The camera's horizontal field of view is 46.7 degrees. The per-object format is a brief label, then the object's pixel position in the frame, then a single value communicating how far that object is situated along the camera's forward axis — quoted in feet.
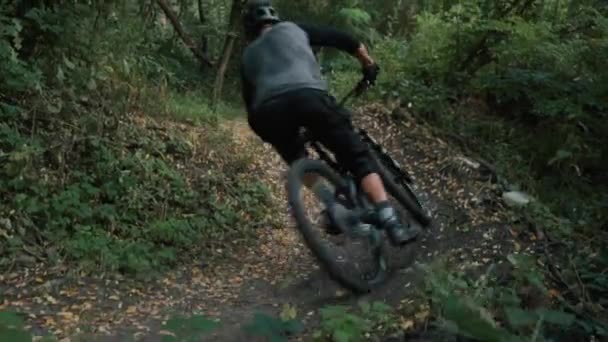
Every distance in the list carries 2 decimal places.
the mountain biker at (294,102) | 13.97
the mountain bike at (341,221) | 13.64
